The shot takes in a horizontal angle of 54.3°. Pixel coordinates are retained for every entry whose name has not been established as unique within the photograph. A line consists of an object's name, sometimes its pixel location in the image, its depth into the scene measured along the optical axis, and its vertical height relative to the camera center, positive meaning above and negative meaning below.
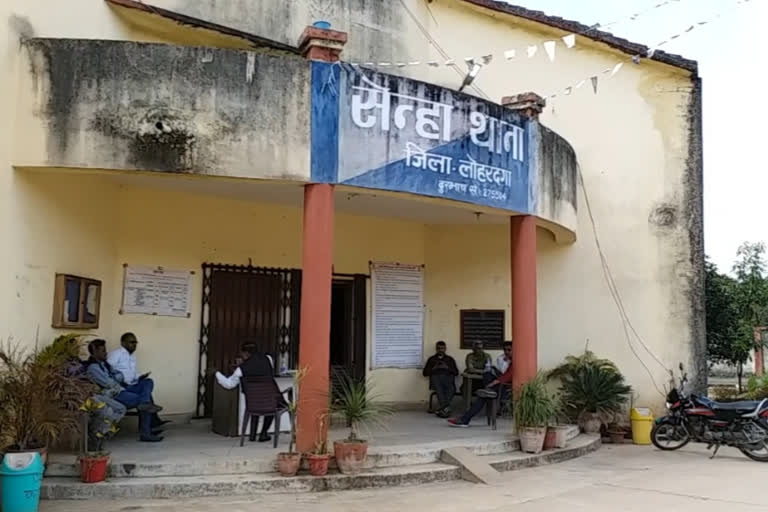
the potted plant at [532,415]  8.91 -0.86
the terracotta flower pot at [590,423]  11.09 -1.18
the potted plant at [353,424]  7.40 -0.84
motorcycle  9.82 -1.08
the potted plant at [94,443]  6.78 -1.05
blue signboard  7.71 +2.21
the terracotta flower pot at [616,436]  11.17 -1.37
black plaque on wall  12.21 +0.24
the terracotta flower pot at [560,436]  9.38 -1.16
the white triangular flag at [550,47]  8.77 +3.45
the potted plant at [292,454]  7.20 -1.12
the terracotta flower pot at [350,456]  7.39 -1.14
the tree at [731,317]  17.89 +0.71
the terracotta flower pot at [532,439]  8.88 -1.14
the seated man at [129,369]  8.67 -0.38
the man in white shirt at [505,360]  11.27 -0.27
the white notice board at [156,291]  9.67 +0.59
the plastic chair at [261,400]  8.19 -0.68
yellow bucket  11.27 -1.25
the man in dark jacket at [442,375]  11.63 -0.54
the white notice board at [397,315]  11.85 +0.41
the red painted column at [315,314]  7.46 +0.25
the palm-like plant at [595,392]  11.00 -0.72
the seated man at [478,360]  11.59 -0.29
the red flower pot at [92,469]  6.77 -1.20
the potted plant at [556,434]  9.28 -1.14
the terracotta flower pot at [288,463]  7.19 -1.20
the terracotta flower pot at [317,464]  7.26 -1.21
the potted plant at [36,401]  6.40 -0.58
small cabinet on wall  7.98 +0.37
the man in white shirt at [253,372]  8.36 -0.38
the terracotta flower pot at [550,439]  9.27 -1.19
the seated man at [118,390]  7.79 -0.58
